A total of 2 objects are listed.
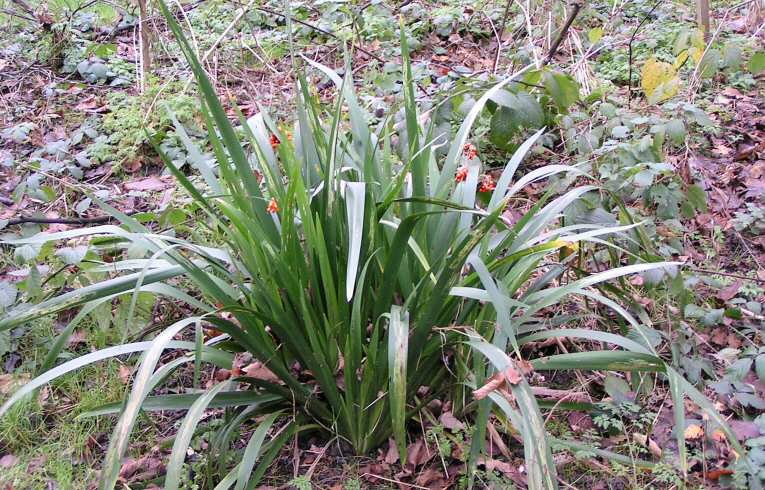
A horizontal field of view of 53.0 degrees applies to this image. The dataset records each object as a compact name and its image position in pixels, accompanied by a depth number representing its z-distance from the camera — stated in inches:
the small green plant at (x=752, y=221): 128.1
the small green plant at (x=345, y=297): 78.6
